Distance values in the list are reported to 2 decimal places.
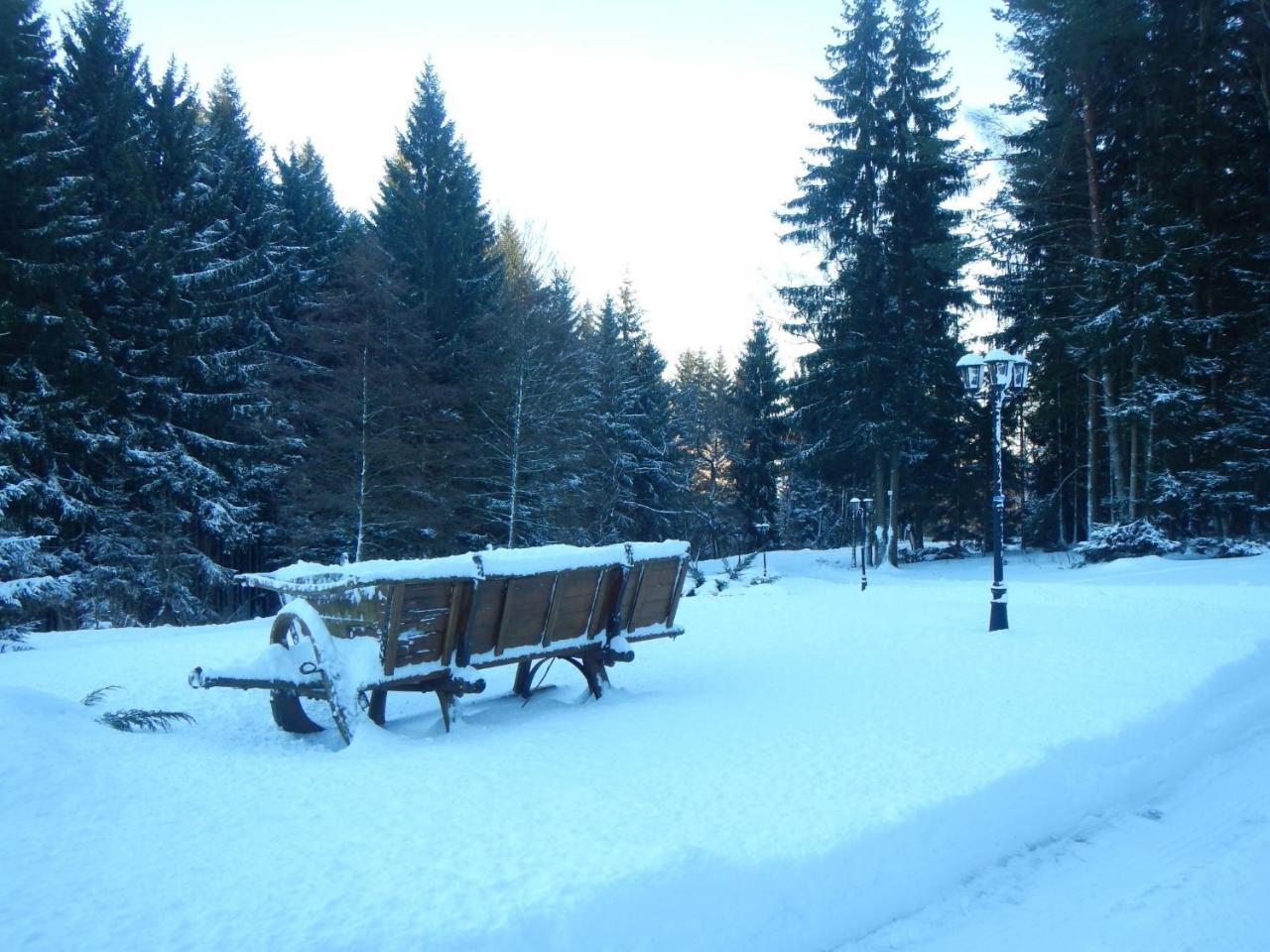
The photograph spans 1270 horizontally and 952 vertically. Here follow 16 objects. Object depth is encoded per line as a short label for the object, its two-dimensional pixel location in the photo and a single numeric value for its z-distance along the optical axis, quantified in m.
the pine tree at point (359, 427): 21.41
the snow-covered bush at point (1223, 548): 22.17
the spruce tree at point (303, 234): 26.98
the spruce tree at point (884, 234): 29.03
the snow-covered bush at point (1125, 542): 22.91
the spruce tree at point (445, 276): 23.48
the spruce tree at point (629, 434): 30.87
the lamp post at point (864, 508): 28.84
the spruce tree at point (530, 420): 23.94
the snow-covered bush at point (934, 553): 35.78
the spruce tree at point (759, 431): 44.16
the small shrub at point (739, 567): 24.14
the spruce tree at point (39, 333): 16.62
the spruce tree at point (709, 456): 43.31
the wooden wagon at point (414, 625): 5.23
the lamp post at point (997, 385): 11.40
